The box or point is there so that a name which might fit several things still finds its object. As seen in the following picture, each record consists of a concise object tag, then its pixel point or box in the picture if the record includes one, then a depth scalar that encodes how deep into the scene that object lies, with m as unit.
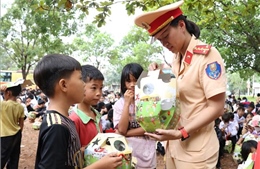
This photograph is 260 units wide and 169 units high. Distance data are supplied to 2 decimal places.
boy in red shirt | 2.05
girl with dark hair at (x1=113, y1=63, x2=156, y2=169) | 2.44
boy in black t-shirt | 1.43
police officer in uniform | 1.87
